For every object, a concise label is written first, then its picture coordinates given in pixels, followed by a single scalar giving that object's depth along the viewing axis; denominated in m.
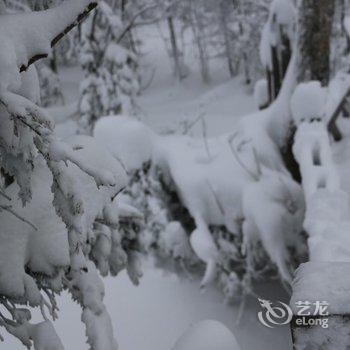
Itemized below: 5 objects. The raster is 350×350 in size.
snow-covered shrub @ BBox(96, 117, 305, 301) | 5.64
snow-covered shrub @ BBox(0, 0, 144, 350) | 1.47
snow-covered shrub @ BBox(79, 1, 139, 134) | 13.92
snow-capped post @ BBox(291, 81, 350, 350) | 1.50
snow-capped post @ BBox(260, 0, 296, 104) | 6.76
